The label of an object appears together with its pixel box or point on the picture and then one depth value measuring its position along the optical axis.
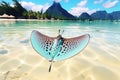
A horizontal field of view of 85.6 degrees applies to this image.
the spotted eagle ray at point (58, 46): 1.65
